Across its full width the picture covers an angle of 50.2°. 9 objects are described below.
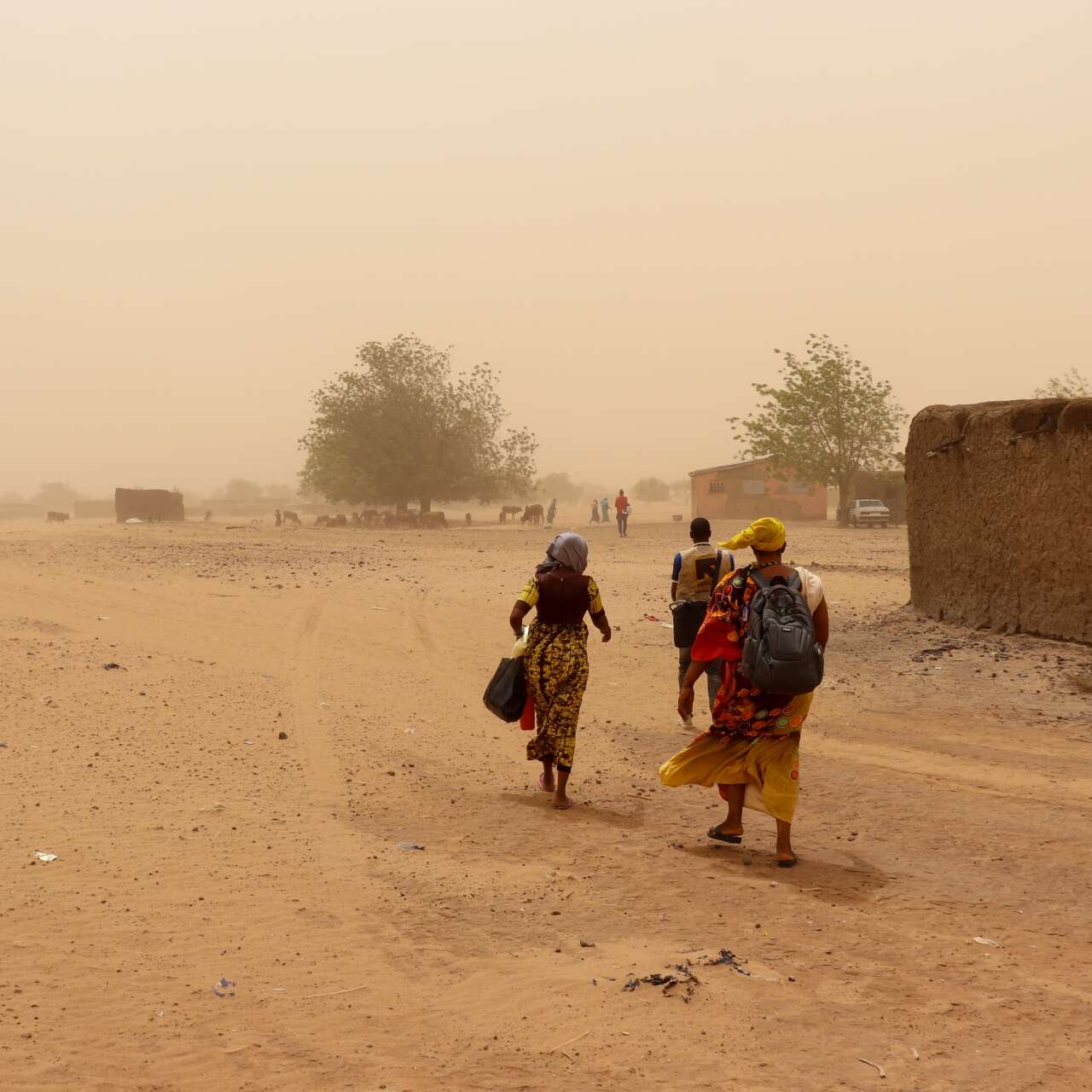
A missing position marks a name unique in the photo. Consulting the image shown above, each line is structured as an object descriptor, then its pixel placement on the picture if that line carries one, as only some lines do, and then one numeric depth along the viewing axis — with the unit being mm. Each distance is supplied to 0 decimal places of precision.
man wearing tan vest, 9078
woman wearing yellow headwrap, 6168
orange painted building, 53844
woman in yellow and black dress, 7430
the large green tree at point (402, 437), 49562
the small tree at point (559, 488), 113575
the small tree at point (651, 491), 106438
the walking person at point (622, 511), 36156
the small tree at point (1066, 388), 48469
